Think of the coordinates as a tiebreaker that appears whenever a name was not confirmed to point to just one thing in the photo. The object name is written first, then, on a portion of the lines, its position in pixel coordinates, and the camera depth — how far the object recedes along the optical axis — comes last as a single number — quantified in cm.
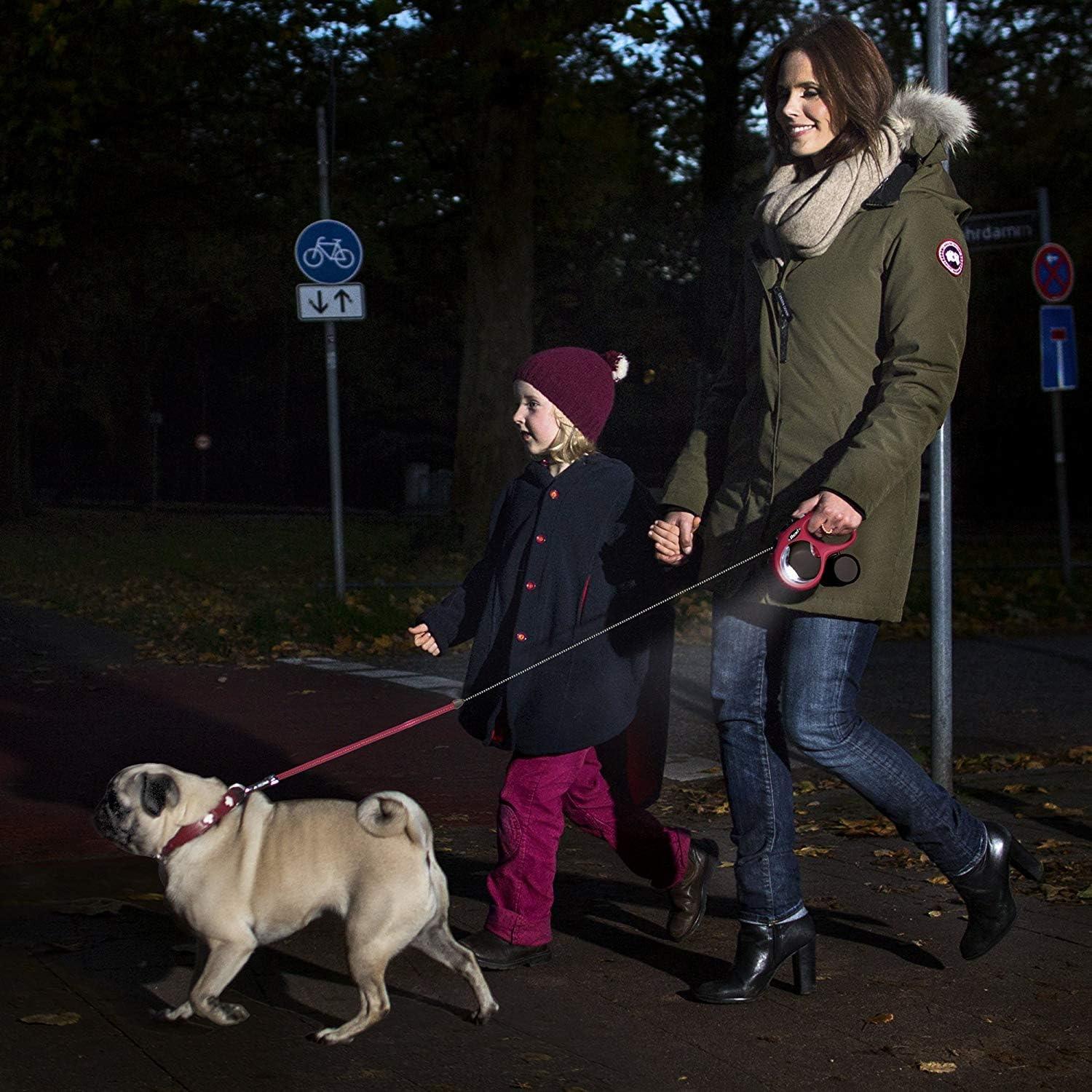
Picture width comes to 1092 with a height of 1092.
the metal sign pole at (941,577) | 638
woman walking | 395
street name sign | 1060
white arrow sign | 1366
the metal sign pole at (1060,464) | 1504
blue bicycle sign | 1384
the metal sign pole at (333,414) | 1379
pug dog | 379
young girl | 445
